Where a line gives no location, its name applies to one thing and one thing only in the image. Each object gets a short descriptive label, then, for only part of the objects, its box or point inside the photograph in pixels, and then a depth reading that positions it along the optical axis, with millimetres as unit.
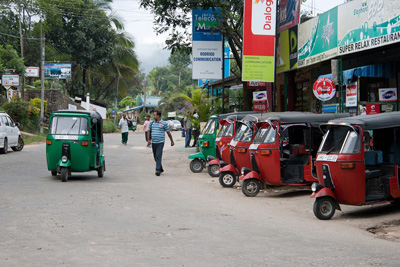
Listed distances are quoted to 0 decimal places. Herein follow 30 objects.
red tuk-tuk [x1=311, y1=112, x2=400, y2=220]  10016
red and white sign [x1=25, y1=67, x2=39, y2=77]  44819
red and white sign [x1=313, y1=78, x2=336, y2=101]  15445
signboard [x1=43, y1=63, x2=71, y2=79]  47875
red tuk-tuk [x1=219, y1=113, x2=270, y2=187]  14289
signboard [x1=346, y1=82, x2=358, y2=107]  15845
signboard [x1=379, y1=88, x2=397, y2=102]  16594
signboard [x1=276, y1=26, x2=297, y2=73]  21234
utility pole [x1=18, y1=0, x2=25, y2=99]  41719
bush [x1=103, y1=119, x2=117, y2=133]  59344
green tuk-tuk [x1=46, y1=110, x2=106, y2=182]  14727
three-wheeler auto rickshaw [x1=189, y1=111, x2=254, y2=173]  18953
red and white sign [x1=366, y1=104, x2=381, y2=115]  16141
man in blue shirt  17234
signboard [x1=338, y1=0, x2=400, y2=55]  14234
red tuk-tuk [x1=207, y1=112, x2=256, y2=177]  16719
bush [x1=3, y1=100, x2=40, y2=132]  36938
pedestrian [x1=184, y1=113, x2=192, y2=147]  30409
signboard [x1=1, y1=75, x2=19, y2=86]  37188
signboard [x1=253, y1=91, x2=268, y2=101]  20797
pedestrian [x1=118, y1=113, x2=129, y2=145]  32694
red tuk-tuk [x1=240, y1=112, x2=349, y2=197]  12961
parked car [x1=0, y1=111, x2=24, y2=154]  24906
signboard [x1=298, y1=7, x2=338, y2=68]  17734
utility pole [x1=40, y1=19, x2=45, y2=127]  39841
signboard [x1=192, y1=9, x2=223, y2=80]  24391
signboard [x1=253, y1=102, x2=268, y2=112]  20944
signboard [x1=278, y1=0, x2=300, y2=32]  21406
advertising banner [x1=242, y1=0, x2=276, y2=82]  19000
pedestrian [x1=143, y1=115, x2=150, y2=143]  32262
